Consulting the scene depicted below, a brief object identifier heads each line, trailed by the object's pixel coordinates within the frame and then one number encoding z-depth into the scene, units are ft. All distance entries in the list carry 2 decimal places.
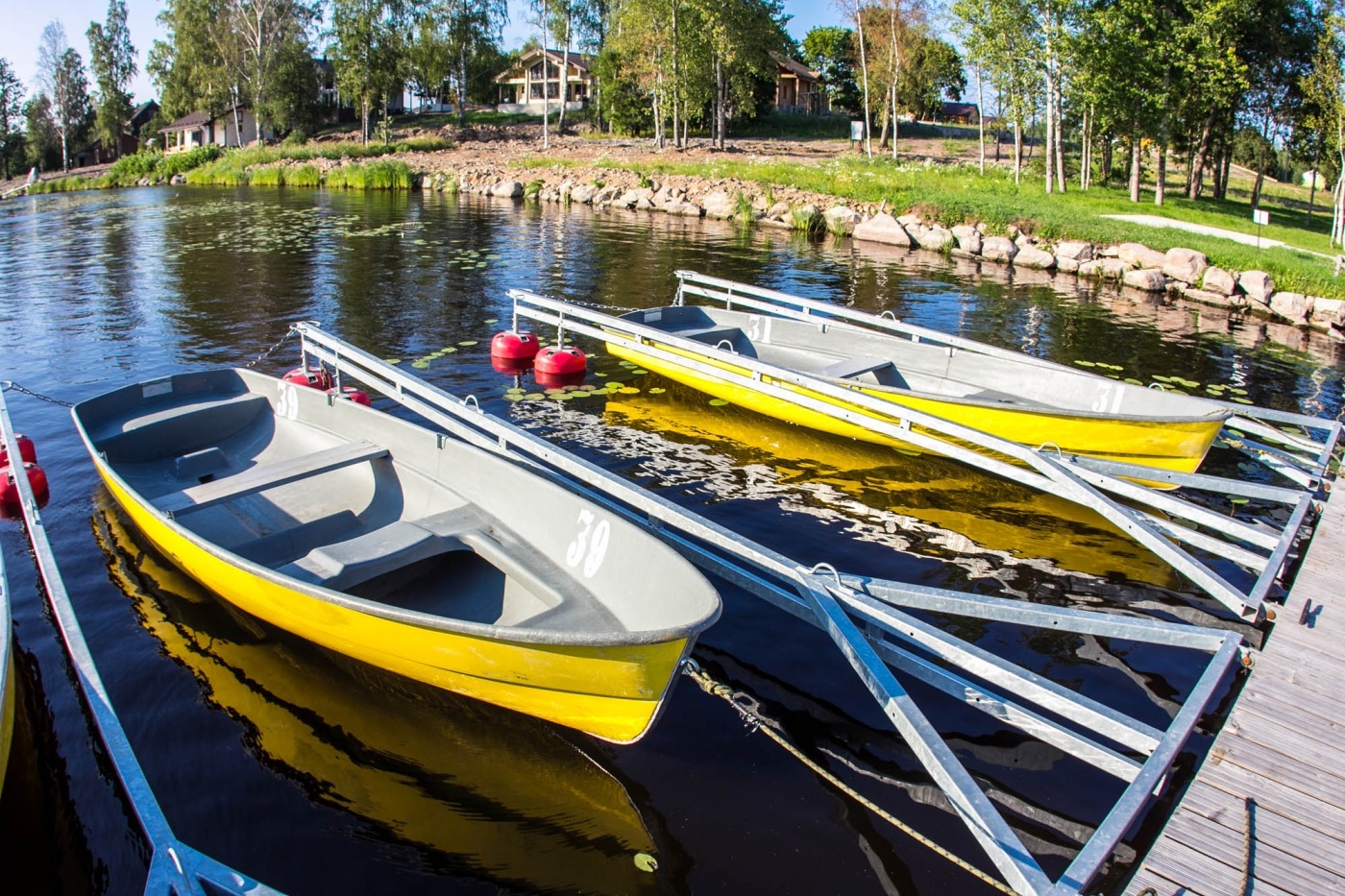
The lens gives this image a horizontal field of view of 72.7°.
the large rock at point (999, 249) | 96.02
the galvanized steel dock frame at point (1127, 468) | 27.27
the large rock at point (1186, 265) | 82.64
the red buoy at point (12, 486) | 32.96
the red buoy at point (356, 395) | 41.23
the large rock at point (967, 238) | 99.19
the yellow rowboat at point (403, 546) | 19.24
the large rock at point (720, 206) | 124.98
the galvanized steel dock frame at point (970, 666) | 15.84
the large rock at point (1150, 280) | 83.71
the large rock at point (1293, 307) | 73.46
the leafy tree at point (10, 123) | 260.62
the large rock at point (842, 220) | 112.27
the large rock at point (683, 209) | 127.65
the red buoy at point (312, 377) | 41.42
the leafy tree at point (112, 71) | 265.75
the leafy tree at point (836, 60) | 242.37
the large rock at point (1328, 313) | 71.72
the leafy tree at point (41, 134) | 261.44
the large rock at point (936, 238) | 101.75
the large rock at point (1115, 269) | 87.20
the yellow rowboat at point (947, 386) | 34.19
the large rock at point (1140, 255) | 86.33
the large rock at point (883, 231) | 105.40
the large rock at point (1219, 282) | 79.36
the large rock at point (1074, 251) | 91.40
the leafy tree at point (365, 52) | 215.72
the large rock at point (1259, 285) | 77.20
